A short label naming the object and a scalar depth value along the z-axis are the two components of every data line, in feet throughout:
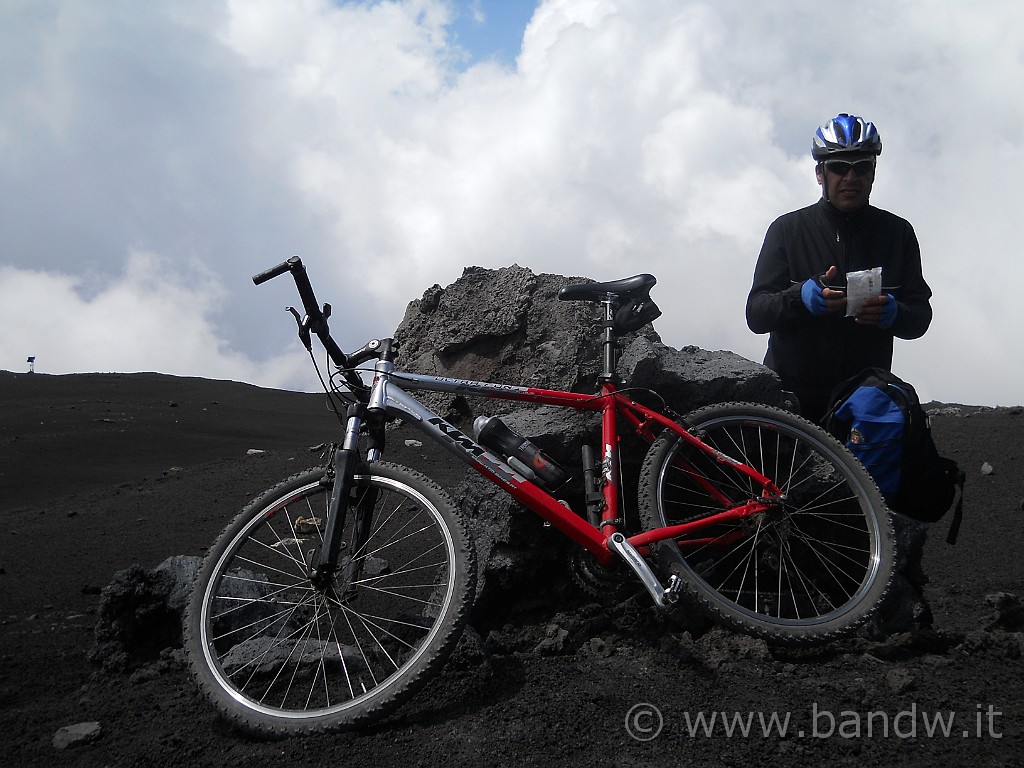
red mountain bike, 10.51
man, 13.14
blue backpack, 12.30
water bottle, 11.43
